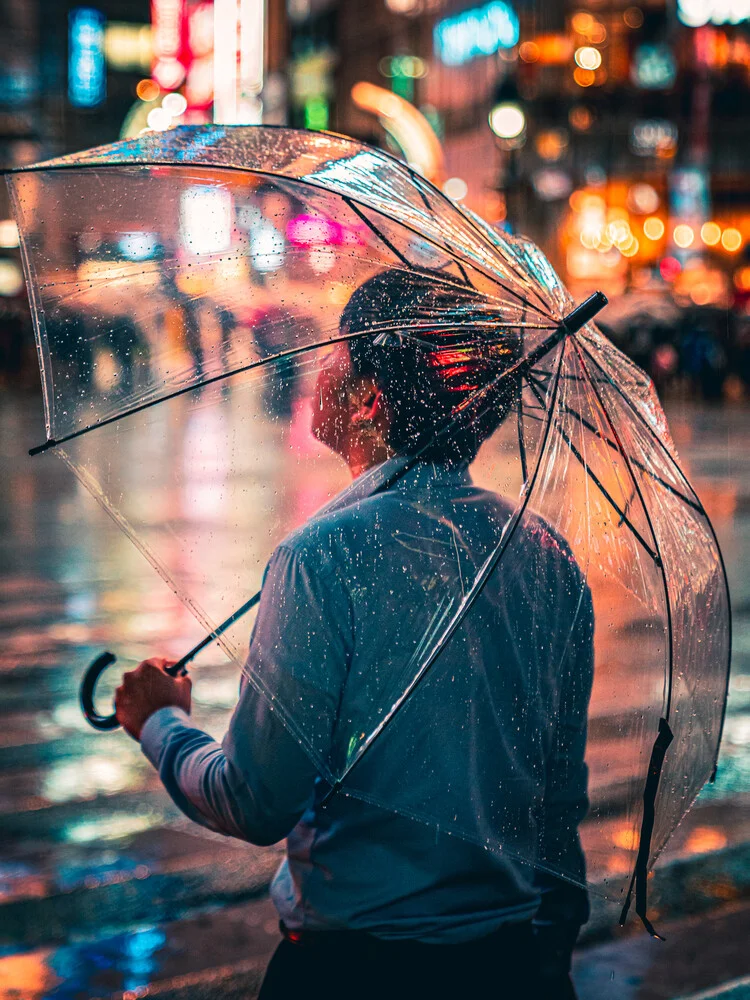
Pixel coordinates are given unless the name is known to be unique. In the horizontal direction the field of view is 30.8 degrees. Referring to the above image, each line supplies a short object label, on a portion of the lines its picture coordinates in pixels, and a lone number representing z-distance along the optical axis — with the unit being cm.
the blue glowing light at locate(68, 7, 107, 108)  5662
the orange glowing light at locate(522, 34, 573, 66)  5638
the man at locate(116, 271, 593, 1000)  202
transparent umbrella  207
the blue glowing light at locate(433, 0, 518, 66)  4853
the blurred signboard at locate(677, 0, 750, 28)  5322
